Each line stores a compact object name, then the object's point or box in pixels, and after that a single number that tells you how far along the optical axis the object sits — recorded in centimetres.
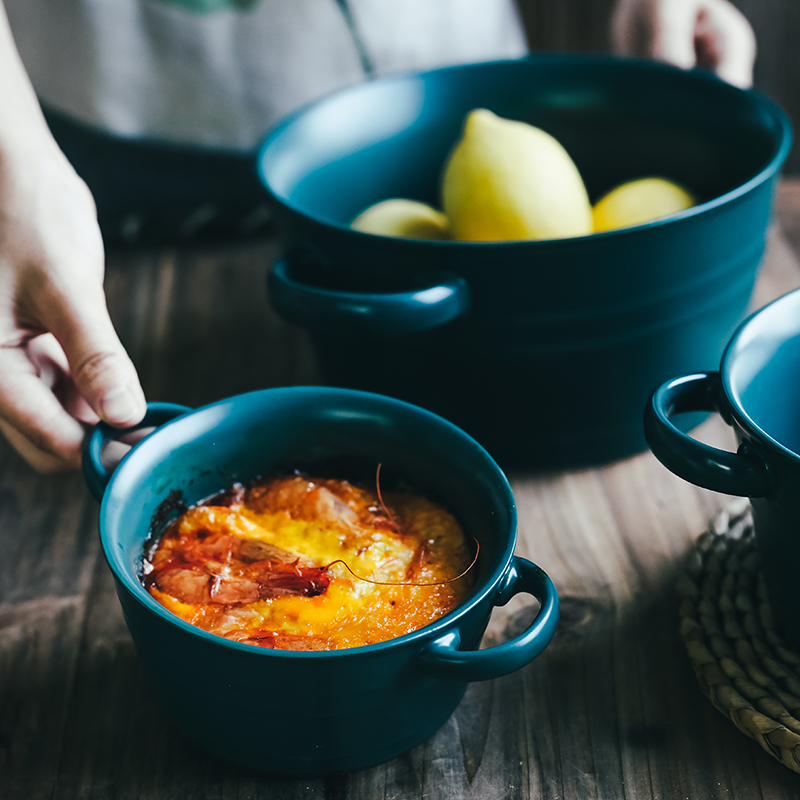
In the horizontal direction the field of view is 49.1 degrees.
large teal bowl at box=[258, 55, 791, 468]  56
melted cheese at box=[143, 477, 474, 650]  44
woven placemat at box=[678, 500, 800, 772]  45
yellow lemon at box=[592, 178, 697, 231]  68
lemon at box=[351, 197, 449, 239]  68
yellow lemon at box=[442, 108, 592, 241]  63
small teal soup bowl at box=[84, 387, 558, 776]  39
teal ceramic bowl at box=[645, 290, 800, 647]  42
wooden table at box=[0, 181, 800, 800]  45
